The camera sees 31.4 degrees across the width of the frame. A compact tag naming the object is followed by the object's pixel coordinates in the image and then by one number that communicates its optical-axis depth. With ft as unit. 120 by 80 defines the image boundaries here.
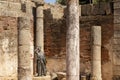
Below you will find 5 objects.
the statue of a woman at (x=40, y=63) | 32.17
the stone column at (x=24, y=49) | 25.25
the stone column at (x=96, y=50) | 31.75
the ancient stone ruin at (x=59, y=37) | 32.09
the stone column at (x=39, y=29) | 36.14
